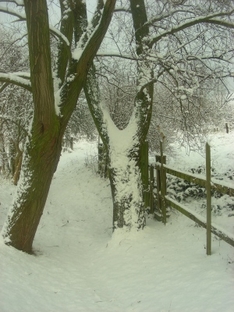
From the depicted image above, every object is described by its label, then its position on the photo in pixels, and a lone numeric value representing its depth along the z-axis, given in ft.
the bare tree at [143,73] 20.63
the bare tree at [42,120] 16.15
